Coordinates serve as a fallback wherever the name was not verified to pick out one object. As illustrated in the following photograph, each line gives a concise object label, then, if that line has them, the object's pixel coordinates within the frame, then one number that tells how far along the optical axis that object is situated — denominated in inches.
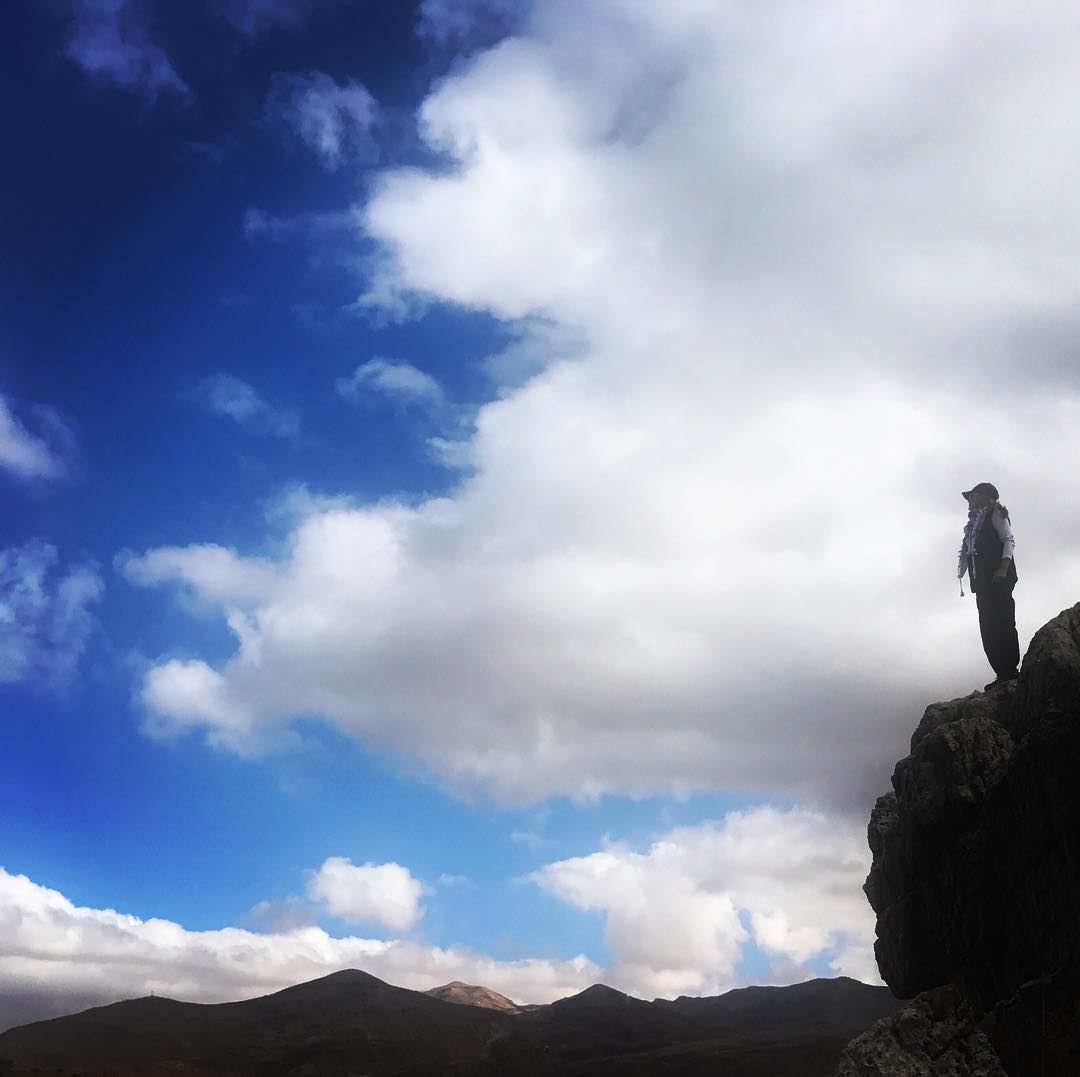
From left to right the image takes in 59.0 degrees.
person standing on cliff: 826.8
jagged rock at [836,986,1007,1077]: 632.4
